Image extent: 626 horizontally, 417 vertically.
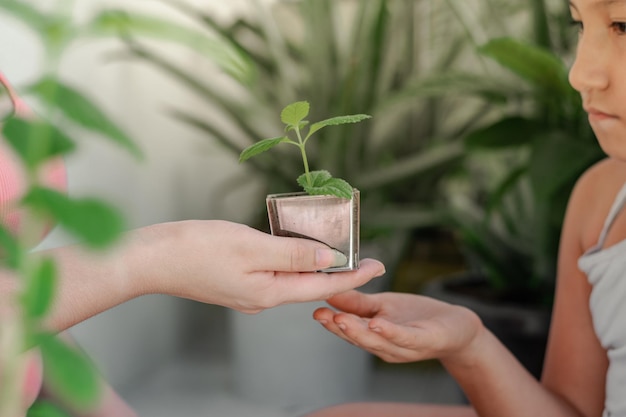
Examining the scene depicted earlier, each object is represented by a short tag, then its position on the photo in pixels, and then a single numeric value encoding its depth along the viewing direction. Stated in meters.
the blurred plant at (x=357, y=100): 1.79
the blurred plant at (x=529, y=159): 1.34
